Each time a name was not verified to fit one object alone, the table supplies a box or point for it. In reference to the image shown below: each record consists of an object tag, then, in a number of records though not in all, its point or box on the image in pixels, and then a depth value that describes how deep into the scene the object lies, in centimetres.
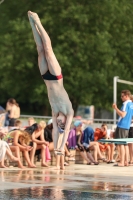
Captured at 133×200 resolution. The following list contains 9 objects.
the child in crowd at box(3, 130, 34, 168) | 1997
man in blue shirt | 2111
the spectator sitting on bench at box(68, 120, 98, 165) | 2289
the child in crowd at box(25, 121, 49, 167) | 2080
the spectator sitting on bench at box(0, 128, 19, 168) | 1932
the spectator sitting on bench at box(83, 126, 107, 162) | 2291
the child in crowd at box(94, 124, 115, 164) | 2378
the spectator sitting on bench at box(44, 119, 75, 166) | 2183
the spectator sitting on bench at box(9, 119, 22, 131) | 2122
